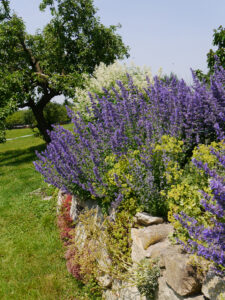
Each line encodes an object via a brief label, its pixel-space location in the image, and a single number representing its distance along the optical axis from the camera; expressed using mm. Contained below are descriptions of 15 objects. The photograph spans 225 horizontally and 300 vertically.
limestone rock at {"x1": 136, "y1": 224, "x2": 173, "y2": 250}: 2902
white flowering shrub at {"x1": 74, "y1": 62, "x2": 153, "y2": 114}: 7801
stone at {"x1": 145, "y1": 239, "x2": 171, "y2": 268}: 2594
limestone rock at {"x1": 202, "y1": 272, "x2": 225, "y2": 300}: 1977
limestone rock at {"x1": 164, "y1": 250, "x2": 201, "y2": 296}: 2217
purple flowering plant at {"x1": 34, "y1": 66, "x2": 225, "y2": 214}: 3551
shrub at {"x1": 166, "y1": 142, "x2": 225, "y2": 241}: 2605
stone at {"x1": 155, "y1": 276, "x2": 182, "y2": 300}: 2394
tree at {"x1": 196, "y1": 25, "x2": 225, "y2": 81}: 8695
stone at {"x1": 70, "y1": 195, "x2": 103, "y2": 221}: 4173
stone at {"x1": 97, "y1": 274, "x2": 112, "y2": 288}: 3555
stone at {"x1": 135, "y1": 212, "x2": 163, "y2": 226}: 3135
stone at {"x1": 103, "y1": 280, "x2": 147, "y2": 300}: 2961
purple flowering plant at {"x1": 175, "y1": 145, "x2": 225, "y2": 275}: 1762
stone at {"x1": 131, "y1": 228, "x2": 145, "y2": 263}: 3023
